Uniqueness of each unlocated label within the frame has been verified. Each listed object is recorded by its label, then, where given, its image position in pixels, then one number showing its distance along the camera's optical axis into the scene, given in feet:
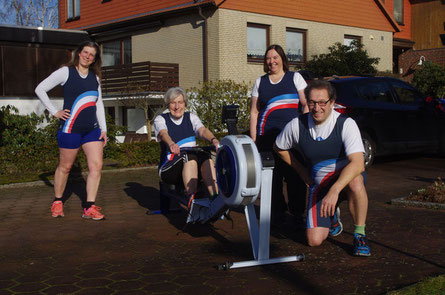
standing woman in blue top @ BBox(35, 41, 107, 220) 20.74
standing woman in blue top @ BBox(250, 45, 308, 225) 18.78
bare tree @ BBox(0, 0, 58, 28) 150.20
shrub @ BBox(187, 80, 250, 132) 48.44
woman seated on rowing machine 18.71
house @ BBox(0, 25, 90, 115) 62.85
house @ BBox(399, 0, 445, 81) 101.09
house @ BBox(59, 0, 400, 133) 68.80
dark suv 33.01
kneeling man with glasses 15.01
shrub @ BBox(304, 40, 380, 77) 71.92
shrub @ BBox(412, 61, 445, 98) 76.46
